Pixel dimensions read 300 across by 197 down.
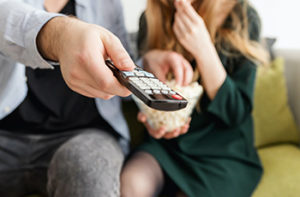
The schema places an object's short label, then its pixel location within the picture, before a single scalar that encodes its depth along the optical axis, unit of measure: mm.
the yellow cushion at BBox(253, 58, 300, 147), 867
